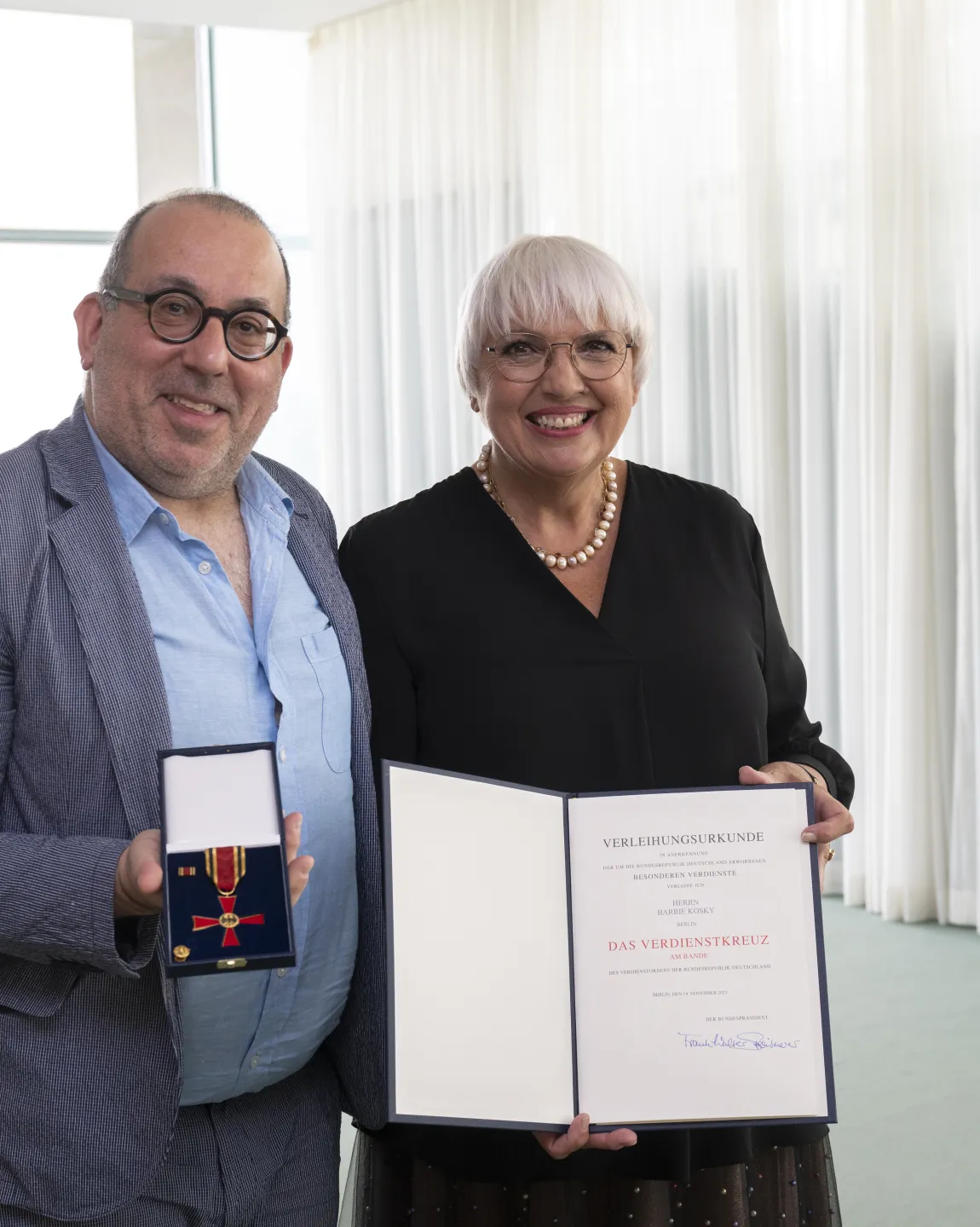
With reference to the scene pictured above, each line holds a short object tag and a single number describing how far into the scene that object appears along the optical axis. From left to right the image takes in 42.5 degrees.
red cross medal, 1.11
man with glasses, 1.29
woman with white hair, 1.62
